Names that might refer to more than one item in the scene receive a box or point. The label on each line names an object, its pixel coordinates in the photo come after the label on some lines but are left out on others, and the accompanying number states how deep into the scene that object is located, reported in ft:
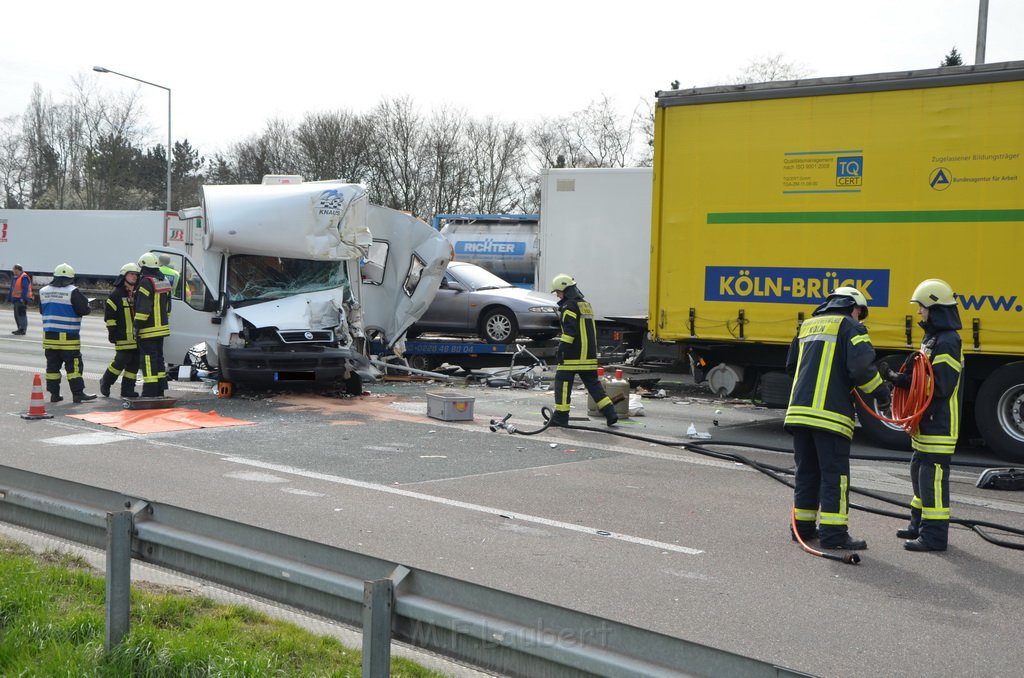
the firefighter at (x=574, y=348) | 37.76
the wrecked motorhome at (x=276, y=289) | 43.80
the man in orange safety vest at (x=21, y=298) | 81.41
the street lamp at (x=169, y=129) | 111.05
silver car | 58.90
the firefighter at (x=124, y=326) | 42.65
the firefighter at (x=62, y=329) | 42.65
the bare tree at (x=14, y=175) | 215.31
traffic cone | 38.01
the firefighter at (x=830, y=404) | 21.11
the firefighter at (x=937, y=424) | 21.49
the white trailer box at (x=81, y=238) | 119.24
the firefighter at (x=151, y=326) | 41.86
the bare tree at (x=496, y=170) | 181.88
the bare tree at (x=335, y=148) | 175.22
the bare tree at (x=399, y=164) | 178.19
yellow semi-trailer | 33.01
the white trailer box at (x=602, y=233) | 53.98
